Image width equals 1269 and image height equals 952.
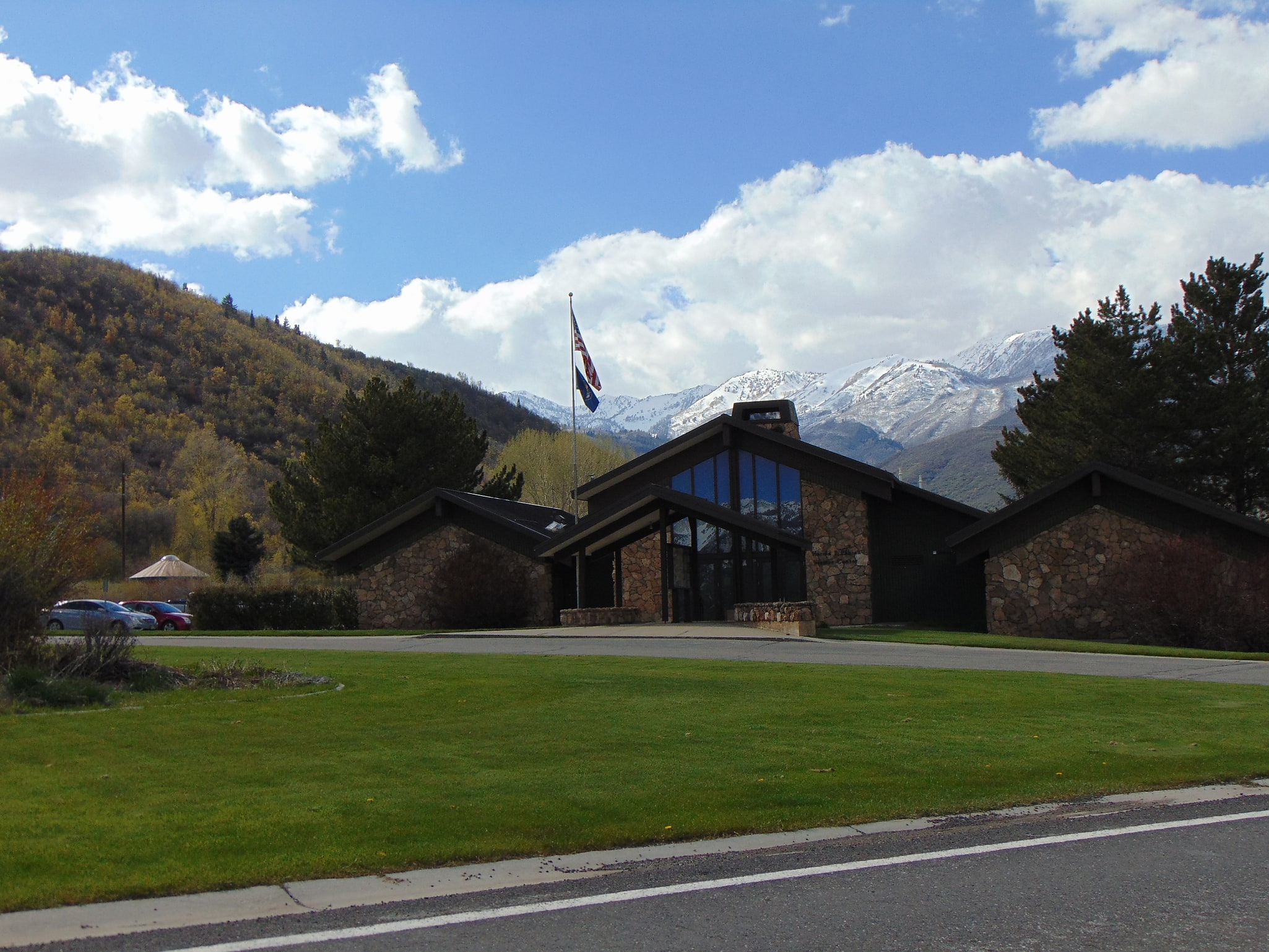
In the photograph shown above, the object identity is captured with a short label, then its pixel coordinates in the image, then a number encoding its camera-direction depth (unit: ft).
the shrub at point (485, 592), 107.65
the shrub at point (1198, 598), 85.71
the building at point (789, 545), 105.91
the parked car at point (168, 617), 134.31
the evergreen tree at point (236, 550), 181.78
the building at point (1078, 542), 92.12
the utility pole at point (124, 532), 202.01
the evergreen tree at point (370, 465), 138.41
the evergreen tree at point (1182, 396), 130.11
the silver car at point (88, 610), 118.32
